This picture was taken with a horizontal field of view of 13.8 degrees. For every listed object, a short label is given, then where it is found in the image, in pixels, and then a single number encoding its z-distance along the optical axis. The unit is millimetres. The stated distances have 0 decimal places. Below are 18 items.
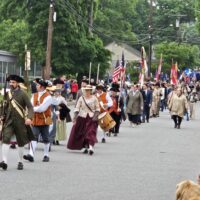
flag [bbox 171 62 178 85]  49262
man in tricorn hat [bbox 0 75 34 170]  14258
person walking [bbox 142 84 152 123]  33125
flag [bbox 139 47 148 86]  36666
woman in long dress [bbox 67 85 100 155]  17906
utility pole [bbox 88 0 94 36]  55944
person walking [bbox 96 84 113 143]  21336
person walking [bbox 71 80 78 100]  47966
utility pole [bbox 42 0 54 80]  40844
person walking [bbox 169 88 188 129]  29766
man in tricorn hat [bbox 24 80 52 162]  15836
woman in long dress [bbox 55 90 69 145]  19906
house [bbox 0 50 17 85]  54812
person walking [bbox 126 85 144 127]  29953
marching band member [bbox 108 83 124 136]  24138
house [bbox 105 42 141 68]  110750
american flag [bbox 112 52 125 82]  32850
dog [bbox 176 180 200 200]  6089
